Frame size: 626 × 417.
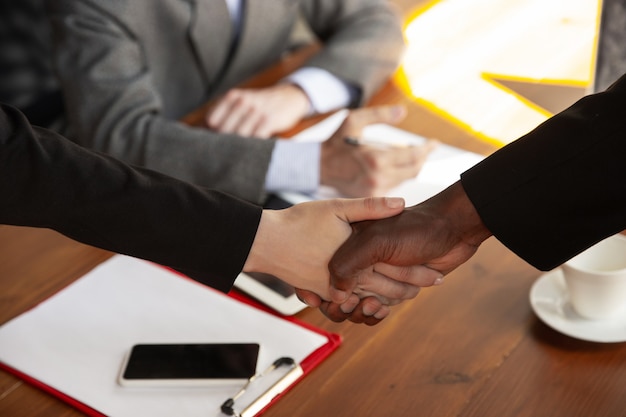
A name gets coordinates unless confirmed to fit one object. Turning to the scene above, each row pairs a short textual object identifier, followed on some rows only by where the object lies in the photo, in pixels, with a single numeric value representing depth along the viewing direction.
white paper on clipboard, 1.46
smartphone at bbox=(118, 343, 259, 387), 1.46
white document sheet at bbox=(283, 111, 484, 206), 1.78
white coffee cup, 1.48
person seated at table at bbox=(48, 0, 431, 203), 1.85
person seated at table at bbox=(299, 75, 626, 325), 1.52
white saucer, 1.49
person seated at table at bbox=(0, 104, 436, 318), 1.51
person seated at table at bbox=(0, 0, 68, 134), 2.67
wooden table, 1.43
